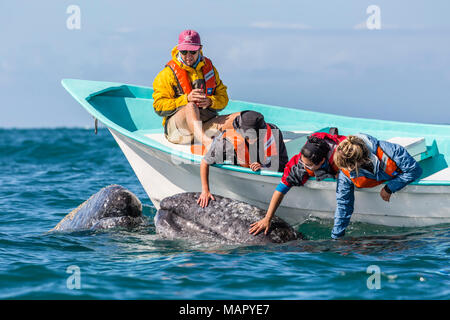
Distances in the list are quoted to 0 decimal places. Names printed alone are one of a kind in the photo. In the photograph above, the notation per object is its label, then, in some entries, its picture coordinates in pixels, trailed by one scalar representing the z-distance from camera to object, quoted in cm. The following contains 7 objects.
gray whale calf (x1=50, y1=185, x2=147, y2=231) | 1661
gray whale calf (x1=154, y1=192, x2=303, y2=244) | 1444
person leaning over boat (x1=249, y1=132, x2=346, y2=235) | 1332
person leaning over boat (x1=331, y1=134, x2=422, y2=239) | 1338
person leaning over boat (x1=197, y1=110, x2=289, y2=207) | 1482
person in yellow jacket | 1655
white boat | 1492
